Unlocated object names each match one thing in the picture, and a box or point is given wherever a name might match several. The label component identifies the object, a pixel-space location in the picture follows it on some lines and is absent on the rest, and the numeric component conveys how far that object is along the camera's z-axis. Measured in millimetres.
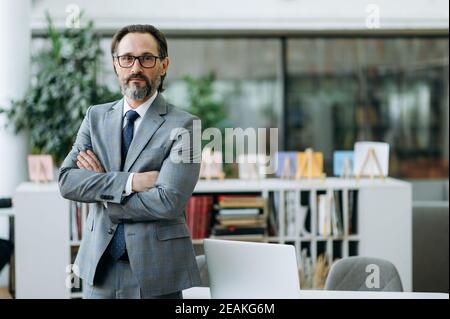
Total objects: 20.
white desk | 2316
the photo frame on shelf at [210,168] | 4590
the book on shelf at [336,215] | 4496
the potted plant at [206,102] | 6504
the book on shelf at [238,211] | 4359
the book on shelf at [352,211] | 4539
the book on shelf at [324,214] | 4457
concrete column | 5168
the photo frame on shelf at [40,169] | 4504
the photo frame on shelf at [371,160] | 4605
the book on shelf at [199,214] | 4363
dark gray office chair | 2812
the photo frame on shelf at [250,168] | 4684
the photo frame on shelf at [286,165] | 4719
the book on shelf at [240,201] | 4352
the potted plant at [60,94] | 5383
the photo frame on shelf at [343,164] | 4742
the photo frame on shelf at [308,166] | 4637
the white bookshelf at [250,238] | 4152
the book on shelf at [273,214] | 4520
